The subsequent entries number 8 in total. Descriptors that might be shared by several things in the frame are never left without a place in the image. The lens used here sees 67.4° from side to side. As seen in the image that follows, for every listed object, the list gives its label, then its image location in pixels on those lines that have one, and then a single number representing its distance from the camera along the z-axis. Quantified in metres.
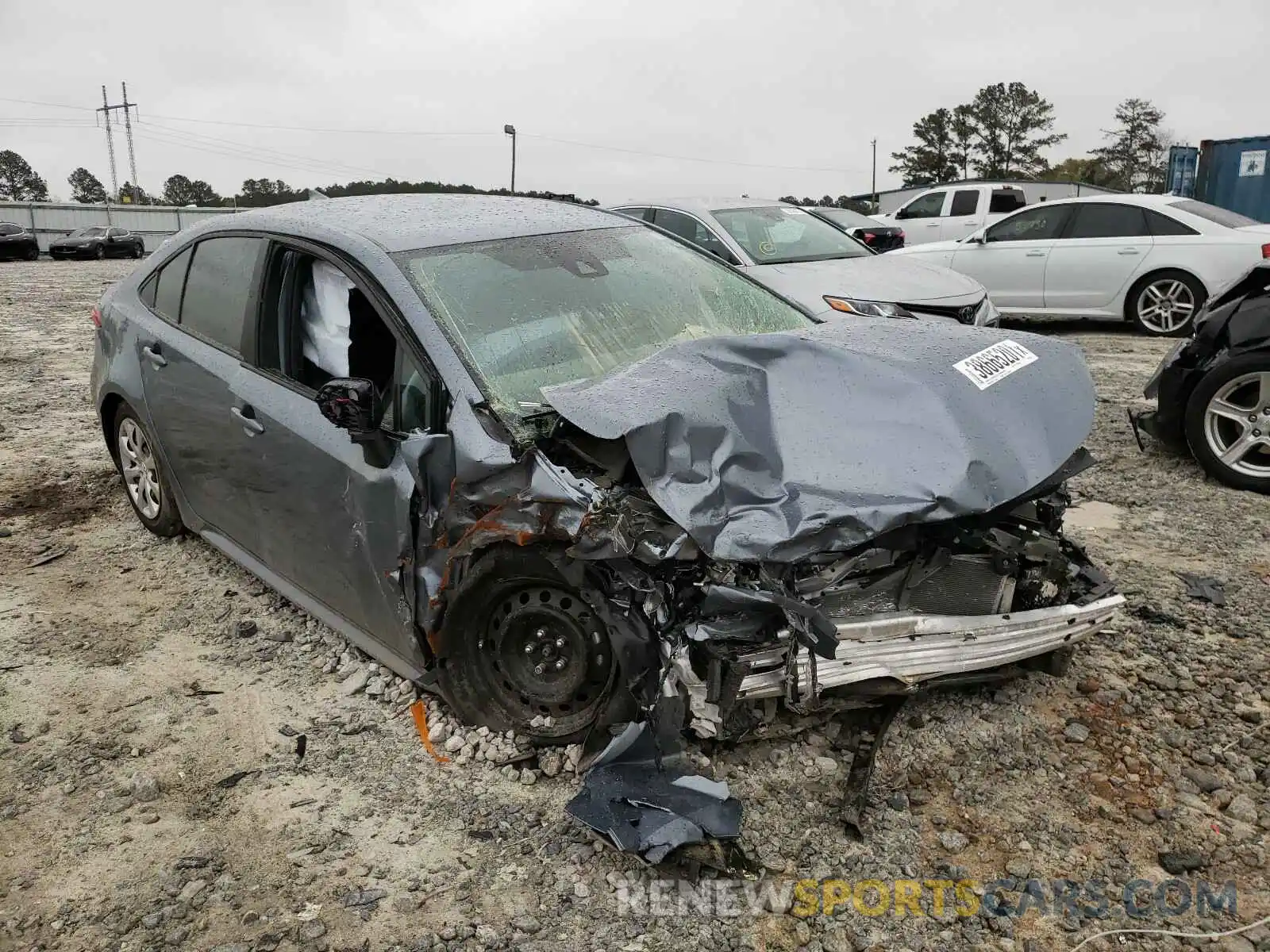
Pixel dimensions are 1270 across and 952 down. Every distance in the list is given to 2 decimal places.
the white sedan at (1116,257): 9.33
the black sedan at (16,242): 29.00
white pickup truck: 15.42
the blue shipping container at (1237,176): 16.98
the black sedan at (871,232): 13.44
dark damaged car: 5.00
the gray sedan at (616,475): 2.51
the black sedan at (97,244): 30.92
